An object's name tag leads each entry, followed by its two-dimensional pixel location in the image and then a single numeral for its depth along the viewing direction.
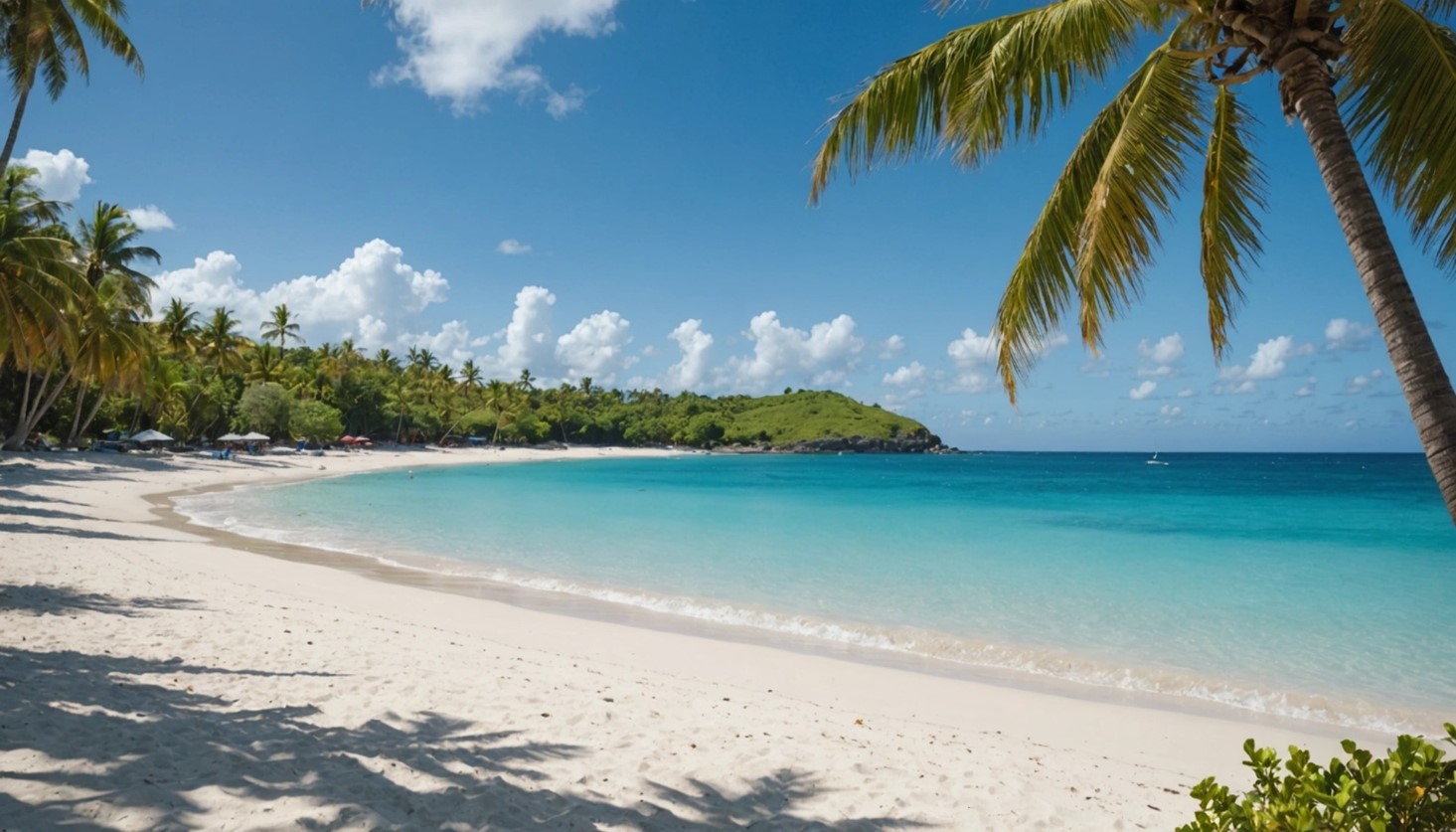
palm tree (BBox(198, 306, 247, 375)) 46.94
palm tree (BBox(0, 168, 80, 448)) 15.89
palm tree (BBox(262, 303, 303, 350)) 61.00
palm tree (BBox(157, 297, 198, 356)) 41.88
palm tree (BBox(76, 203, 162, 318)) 28.66
